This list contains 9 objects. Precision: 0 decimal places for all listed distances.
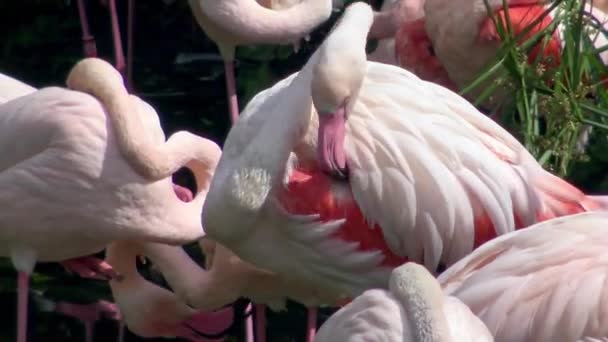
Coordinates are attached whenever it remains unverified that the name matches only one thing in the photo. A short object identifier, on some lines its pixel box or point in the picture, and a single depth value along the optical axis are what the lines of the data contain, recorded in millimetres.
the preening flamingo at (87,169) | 9812
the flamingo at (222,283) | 10195
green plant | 9195
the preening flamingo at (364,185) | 8977
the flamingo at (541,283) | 7203
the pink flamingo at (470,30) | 11000
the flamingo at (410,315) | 6664
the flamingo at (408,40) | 12445
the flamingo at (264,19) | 11719
